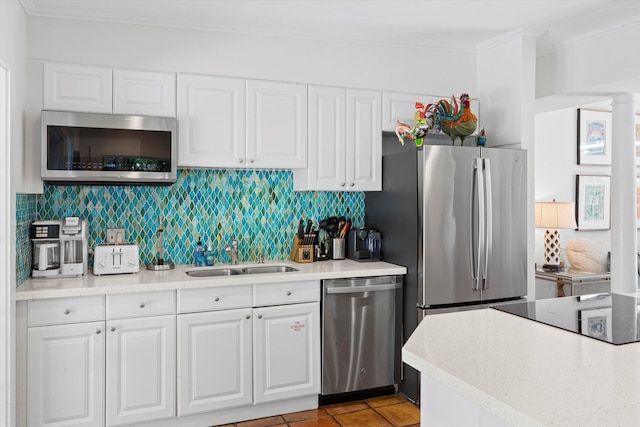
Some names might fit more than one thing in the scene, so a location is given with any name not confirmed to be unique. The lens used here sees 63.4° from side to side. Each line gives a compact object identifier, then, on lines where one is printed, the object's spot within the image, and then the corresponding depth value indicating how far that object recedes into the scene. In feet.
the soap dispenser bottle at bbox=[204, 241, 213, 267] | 11.64
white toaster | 10.05
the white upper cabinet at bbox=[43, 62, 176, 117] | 9.83
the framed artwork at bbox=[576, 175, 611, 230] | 18.22
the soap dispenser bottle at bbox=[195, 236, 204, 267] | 11.56
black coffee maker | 12.23
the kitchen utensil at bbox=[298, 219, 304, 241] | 12.41
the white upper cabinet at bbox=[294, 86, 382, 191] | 11.69
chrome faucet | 11.96
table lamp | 16.17
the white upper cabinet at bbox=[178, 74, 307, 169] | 10.66
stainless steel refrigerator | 10.88
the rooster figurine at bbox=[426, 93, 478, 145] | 11.75
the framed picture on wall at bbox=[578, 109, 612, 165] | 18.11
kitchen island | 3.67
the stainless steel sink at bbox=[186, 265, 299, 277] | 11.43
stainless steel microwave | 9.52
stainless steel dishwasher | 10.85
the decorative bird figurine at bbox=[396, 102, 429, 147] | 11.30
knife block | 12.21
